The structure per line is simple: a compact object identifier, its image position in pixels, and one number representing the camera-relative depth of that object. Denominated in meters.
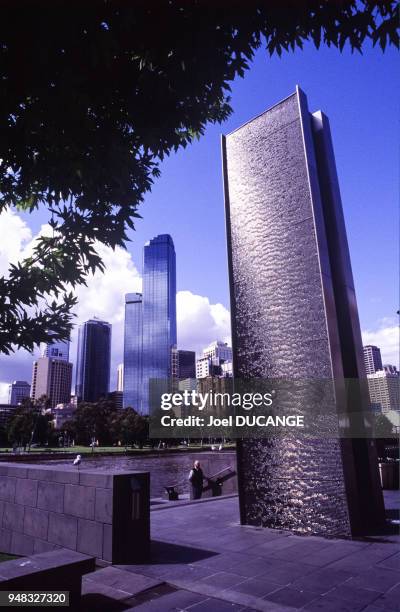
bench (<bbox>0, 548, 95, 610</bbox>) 4.82
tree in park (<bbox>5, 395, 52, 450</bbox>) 75.31
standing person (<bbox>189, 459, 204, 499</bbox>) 15.89
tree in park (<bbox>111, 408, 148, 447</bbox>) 87.06
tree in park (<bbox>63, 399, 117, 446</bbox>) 88.12
